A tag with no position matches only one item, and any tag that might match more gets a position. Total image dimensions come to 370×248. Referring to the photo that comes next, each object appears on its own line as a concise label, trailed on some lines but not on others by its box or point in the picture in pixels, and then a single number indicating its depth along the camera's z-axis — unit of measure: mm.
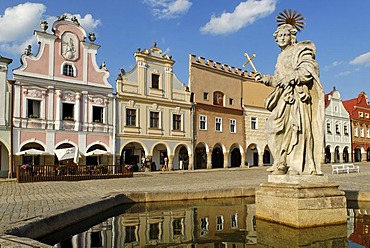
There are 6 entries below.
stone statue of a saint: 4777
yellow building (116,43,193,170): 28359
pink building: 23188
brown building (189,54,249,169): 33156
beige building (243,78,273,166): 37375
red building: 49750
